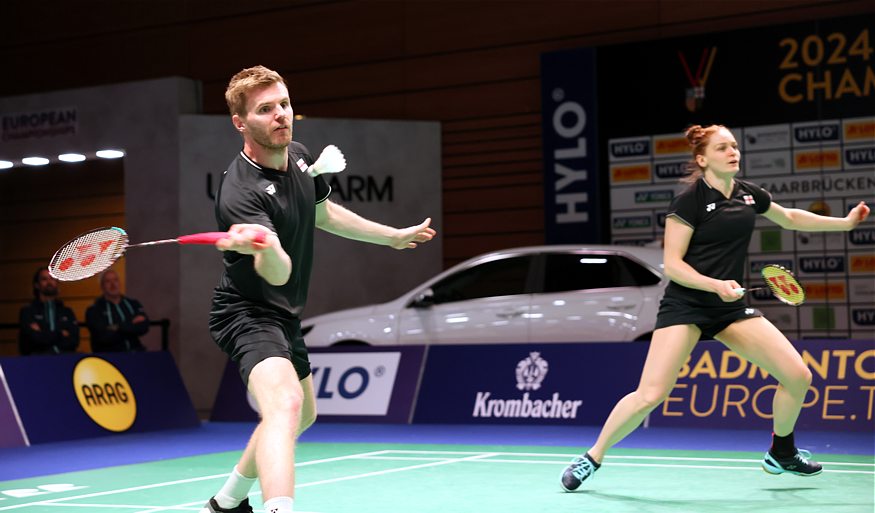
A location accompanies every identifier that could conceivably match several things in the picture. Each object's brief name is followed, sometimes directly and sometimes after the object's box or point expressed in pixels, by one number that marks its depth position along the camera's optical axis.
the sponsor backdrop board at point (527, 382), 11.57
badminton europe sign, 10.58
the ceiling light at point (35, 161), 17.89
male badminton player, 4.54
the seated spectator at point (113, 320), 12.76
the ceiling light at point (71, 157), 17.56
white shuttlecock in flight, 5.14
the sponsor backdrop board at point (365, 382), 12.62
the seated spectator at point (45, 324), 12.38
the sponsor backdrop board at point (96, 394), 11.38
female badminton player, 6.84
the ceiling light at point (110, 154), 17.22
